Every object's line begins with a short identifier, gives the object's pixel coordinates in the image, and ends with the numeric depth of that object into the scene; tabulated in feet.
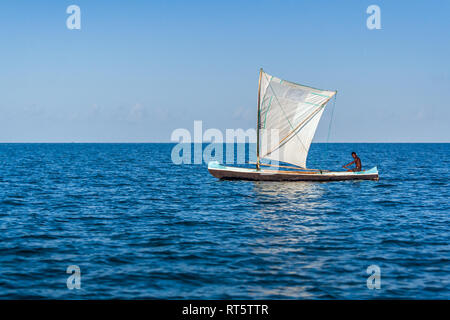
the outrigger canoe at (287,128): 128.77
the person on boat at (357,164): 138.41
